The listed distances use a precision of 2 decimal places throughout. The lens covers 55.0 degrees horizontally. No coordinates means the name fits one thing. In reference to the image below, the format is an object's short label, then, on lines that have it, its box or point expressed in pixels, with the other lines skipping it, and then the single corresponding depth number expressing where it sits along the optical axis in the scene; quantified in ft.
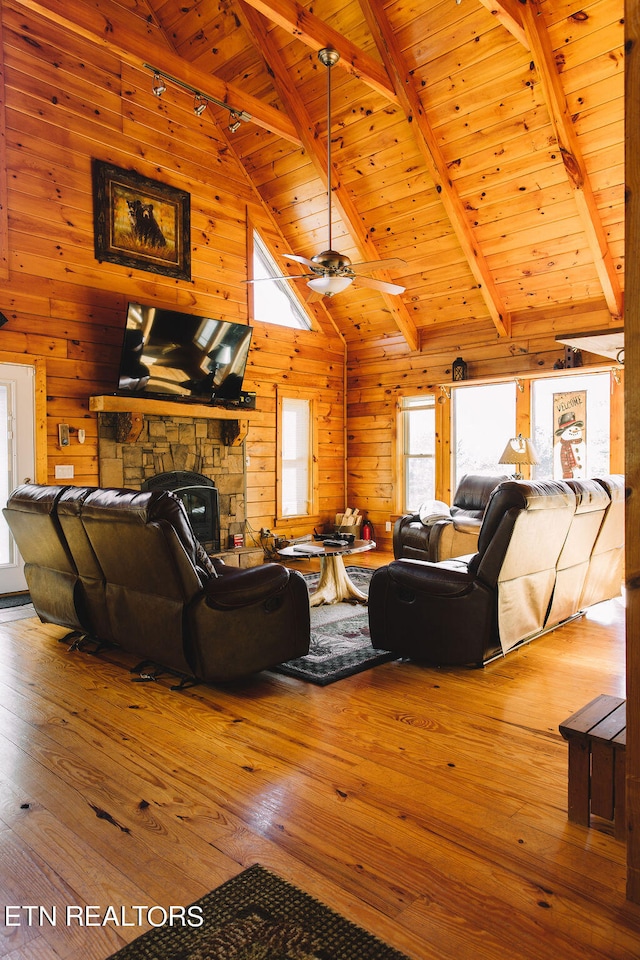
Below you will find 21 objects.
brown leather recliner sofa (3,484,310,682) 9.81
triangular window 24.93
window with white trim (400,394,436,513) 26.71
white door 17.48
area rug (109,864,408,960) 4.85
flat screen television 19.10
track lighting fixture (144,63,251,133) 16.84
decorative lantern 24.62
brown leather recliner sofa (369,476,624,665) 10.80
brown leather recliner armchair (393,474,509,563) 20.01
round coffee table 16.29
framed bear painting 19.49
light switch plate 18.43
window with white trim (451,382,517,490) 24.18
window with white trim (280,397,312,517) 26.30
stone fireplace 19.43
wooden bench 6.42
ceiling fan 14.52
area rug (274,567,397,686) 11.40
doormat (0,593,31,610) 16.80
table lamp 21.01
